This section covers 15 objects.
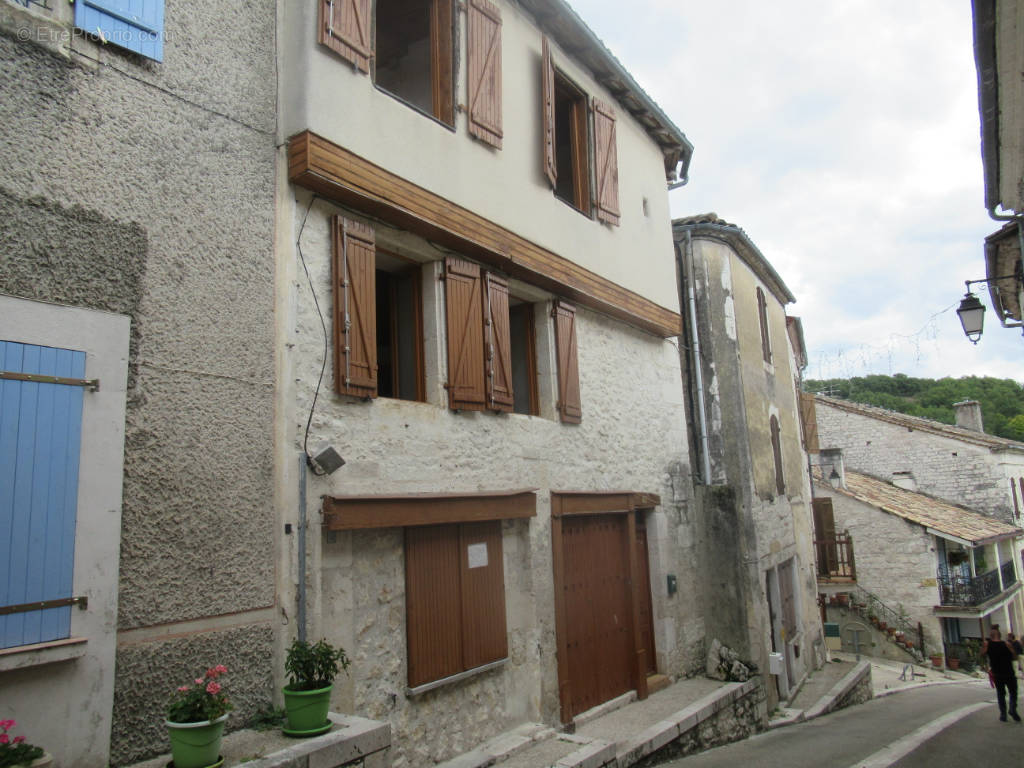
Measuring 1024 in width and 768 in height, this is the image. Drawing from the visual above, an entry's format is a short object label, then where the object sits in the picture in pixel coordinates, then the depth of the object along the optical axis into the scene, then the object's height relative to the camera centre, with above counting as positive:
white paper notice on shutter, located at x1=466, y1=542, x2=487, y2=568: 6.52 -0.44
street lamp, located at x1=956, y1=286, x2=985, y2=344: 9.00 +1.95
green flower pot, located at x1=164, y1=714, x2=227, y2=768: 3.74 -1.10
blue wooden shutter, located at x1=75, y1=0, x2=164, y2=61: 4.49 +2.95
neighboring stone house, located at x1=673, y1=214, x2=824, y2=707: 10.25 +0.43
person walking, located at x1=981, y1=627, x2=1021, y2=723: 10.95 -2.71
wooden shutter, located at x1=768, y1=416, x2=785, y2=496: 13.01 +0.68
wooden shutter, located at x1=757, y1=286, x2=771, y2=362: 13.51 +2.88
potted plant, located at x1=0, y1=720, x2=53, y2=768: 3.30 -1.00
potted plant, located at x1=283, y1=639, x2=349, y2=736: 4.36 -1.01
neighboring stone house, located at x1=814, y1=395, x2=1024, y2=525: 25.27 +0.96
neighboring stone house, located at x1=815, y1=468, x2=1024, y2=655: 20.95 -2.24
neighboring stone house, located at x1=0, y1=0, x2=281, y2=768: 3.87 +0.83
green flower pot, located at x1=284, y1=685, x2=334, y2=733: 4.36 -1.12
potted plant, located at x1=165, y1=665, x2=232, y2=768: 3.75 -1.02
